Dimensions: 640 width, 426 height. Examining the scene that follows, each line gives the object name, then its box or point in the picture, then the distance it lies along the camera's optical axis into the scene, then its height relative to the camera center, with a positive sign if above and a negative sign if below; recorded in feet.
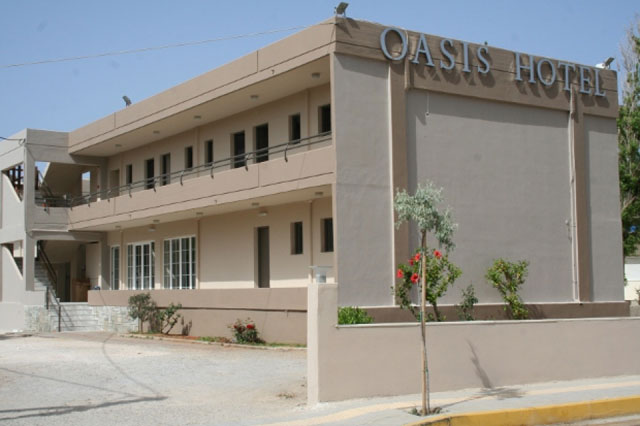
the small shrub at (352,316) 57.26 -3.35
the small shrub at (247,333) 74.28 -5.86
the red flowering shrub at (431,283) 60.75 -0.97
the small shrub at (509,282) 67.56 -1.07
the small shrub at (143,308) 90.43 -3.93
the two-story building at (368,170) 63.21 +9.44
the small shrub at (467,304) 65.87 -2.92
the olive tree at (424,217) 38.65 +2.75
